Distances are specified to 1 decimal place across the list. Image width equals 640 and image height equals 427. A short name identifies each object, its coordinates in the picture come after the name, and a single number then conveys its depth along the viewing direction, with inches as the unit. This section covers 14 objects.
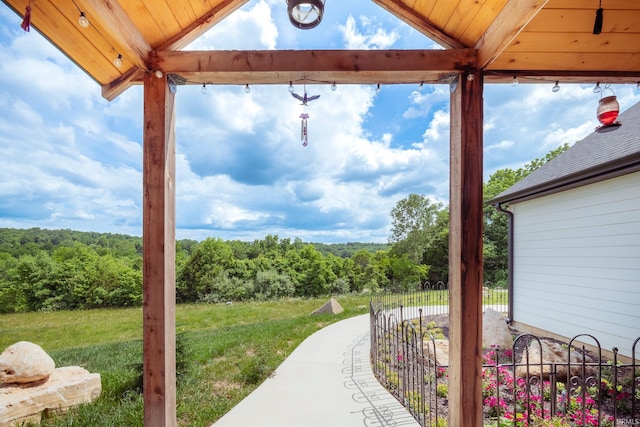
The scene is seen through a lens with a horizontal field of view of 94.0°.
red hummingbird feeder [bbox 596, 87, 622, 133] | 80.7
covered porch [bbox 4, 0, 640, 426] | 66.0
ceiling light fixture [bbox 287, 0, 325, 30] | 56.0
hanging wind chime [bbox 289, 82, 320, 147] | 76.6
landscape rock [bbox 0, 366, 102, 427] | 87.5
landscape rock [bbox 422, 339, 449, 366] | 139.0
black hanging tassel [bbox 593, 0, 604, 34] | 60.5
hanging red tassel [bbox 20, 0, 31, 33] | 49.4
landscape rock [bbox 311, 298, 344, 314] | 285.1
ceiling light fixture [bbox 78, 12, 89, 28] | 53.7
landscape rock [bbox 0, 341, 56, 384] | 94.7
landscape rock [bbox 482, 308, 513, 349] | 170.6
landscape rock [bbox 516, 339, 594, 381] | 122.7
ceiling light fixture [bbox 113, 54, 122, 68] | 67.4
